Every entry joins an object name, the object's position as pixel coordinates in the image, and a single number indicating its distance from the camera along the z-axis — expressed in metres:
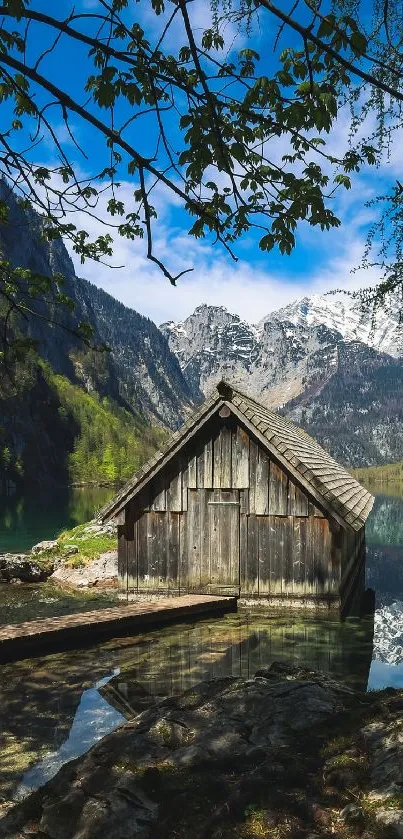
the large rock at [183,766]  4.26
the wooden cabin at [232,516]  15.20
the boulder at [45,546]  24.86
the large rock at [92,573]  20.34
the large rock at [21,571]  21.09
